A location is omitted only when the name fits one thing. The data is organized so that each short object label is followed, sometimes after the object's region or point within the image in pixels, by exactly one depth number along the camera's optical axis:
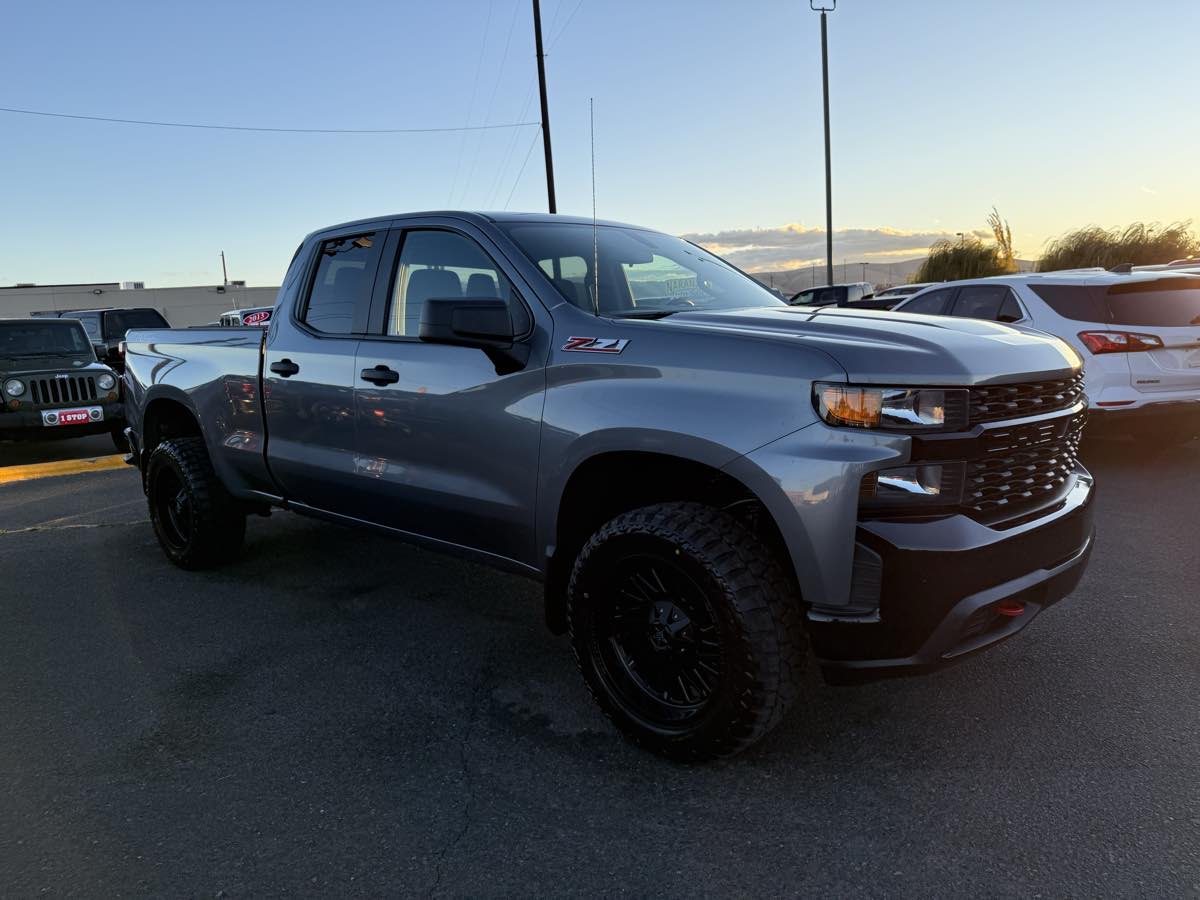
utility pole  22.27
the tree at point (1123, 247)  23.39
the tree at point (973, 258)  27.20
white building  50.59
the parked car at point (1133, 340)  6.63
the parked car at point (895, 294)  12.08
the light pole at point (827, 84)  27.27
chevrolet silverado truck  2.54
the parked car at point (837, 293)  23.58
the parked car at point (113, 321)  17.98
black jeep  9.66
